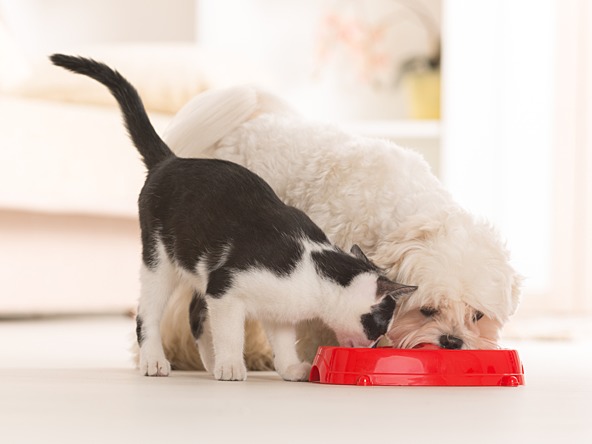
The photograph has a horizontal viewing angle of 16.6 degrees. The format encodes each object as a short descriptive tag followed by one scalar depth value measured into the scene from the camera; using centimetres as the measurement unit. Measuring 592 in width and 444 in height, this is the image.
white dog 189
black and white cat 185
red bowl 186
